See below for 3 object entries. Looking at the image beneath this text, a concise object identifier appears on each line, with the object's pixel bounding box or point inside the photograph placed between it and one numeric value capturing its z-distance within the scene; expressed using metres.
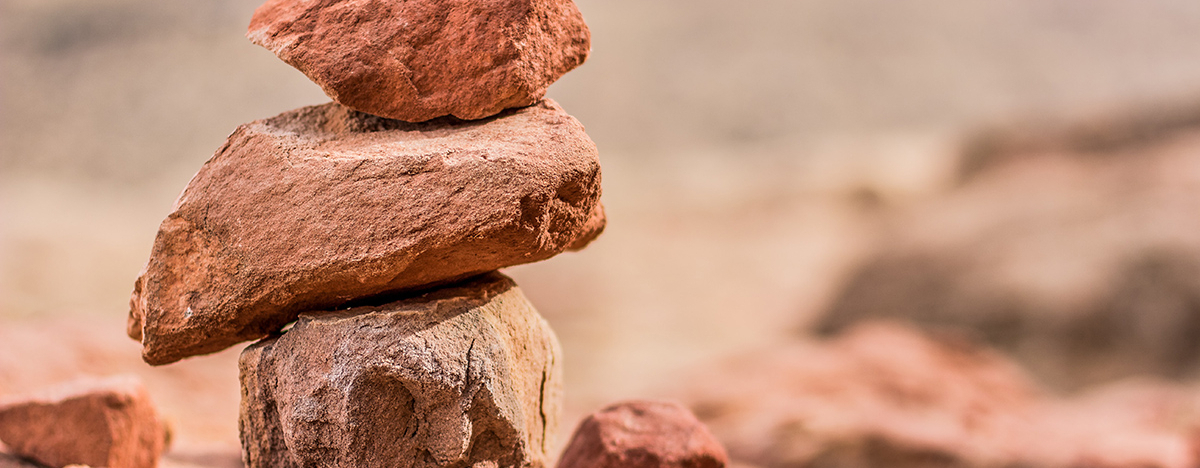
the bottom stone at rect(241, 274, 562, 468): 2.48
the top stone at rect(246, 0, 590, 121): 2.74
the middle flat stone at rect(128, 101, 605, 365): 2.46
